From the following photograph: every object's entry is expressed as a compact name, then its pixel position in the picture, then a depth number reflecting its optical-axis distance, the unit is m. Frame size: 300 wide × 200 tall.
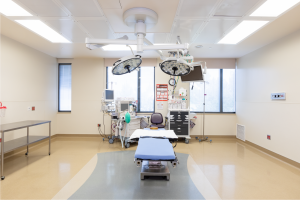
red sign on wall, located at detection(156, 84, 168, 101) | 5.57
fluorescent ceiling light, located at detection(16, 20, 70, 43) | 2.99
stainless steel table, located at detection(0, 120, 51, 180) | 2.76
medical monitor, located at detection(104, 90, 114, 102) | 4.64
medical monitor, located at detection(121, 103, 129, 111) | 4.85
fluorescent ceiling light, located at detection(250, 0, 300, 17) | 2.33
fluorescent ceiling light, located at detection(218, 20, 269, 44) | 2.99
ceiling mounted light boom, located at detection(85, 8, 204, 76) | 2.24
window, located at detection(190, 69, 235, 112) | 5.67
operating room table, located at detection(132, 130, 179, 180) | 2.38
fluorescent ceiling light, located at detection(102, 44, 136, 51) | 4.26
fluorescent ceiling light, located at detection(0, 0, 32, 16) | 2.37
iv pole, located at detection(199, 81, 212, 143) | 5.31
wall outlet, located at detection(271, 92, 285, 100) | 3.60
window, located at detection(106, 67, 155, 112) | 5.66
